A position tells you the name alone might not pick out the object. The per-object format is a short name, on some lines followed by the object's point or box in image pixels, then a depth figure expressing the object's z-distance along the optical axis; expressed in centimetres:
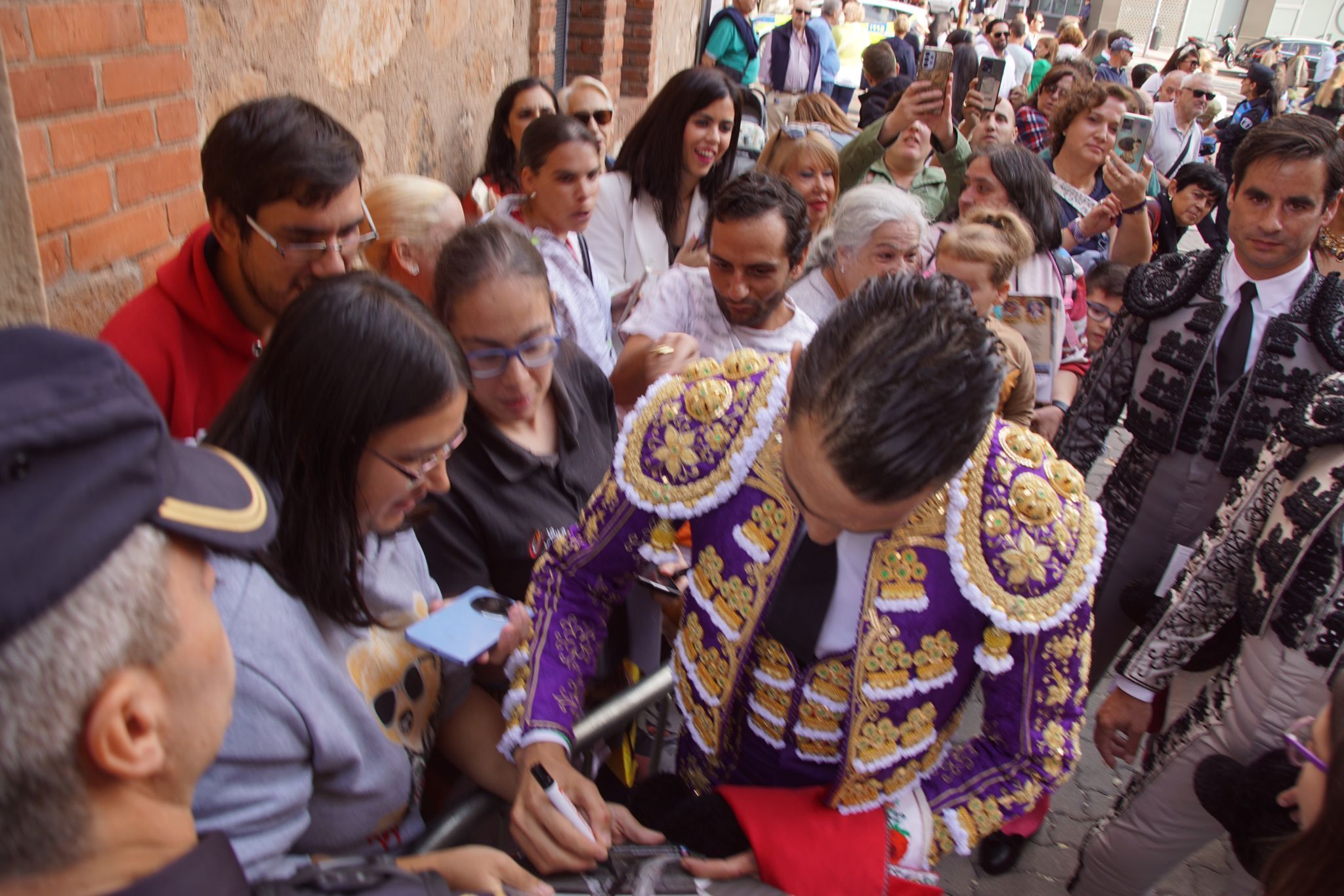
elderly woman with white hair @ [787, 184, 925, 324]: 325
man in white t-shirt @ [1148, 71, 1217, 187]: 800
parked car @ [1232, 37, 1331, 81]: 2212
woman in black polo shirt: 194
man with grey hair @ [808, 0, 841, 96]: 1045
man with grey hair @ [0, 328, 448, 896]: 71
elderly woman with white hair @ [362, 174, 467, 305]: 264
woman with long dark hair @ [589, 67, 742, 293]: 400
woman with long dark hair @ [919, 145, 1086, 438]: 379
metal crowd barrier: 157
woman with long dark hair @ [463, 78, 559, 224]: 472
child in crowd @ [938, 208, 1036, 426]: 330
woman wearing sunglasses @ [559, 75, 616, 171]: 505
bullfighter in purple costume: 143
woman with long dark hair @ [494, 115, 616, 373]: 333
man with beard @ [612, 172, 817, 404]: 282
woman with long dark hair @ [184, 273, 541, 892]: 116
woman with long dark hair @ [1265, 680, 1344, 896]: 122
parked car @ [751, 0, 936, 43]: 1386
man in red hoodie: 202
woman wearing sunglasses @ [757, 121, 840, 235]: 417
